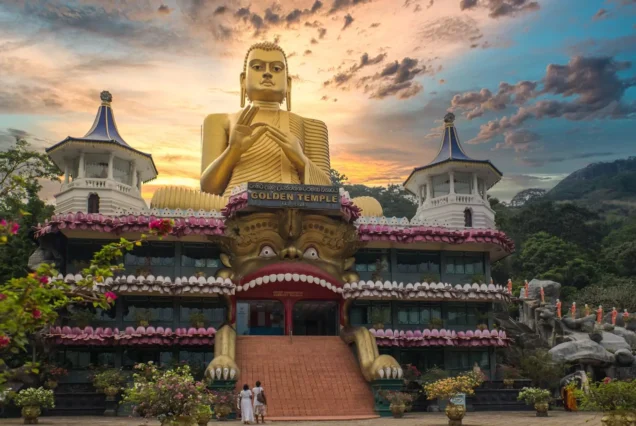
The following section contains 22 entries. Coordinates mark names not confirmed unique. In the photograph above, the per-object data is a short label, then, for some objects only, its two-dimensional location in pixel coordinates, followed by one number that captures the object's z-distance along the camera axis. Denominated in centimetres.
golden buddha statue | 3091
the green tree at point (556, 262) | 5644
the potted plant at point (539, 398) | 2372
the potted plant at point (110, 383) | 2430
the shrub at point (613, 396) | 1416
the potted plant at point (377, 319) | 2859
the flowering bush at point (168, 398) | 1425
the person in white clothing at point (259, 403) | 2058
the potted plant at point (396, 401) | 2291
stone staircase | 2266
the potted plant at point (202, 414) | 1467
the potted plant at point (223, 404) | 2123
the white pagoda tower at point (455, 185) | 3656
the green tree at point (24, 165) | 3791
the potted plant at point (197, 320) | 2733
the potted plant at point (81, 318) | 2664
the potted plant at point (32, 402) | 2088
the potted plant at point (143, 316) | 2677
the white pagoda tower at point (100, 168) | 3356
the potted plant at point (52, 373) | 2523
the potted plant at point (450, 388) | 2116
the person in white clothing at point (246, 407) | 2030
